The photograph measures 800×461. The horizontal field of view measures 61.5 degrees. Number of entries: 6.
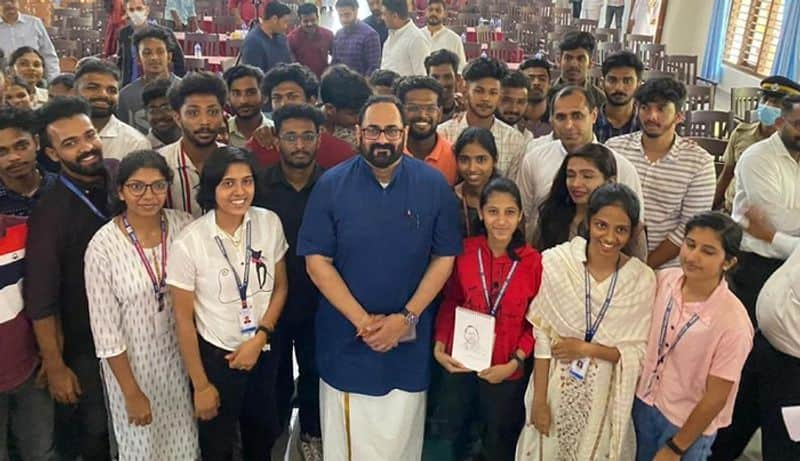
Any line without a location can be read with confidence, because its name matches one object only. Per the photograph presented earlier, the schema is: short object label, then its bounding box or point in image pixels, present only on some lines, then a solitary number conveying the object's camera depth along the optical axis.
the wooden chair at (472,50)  7.36
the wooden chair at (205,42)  7.15
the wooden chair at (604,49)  7.75
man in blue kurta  2.12
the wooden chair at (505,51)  7.22
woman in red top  2.17
